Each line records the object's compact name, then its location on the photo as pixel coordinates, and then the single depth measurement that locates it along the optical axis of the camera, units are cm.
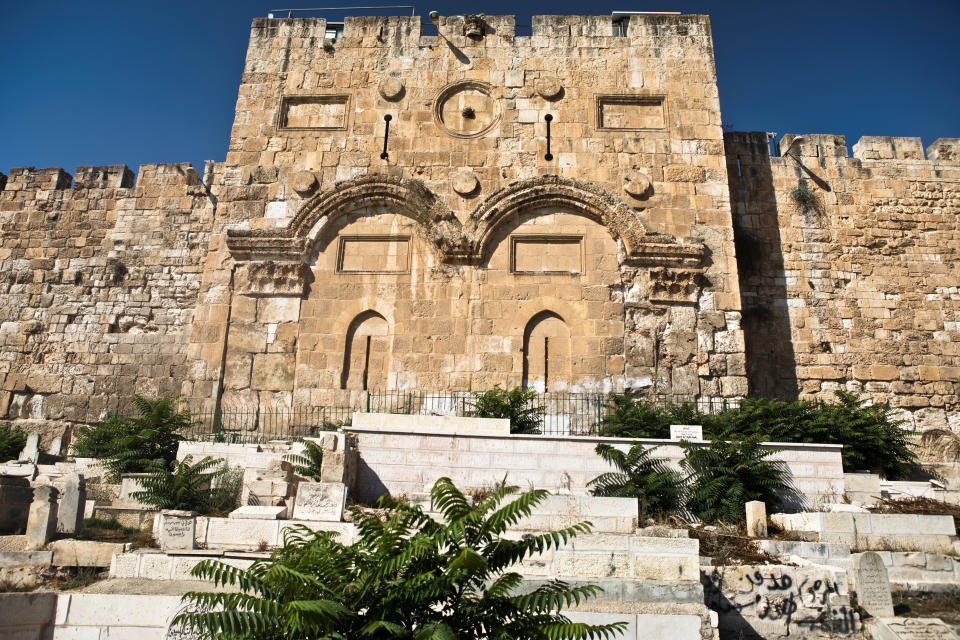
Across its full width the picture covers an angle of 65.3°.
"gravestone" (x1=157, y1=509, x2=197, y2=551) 723
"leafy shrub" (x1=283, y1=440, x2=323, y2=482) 962
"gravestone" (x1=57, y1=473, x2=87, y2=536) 774
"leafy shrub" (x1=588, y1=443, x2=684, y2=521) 930
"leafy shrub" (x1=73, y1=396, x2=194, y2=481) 1053
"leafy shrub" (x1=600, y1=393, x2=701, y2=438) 1119
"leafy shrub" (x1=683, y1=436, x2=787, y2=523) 909
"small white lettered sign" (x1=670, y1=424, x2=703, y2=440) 1041
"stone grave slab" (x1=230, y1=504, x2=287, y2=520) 774
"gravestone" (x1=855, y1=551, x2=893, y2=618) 679
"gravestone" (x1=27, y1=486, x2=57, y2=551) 732
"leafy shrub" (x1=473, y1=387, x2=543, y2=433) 1132
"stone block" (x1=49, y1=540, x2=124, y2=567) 704
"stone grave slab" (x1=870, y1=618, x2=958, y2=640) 625
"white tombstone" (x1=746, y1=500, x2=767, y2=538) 840
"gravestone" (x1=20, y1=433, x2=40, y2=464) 1262
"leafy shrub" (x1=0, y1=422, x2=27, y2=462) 1360
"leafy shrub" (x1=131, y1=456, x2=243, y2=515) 868
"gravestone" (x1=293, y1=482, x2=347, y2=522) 812
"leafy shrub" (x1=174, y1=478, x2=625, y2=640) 388
